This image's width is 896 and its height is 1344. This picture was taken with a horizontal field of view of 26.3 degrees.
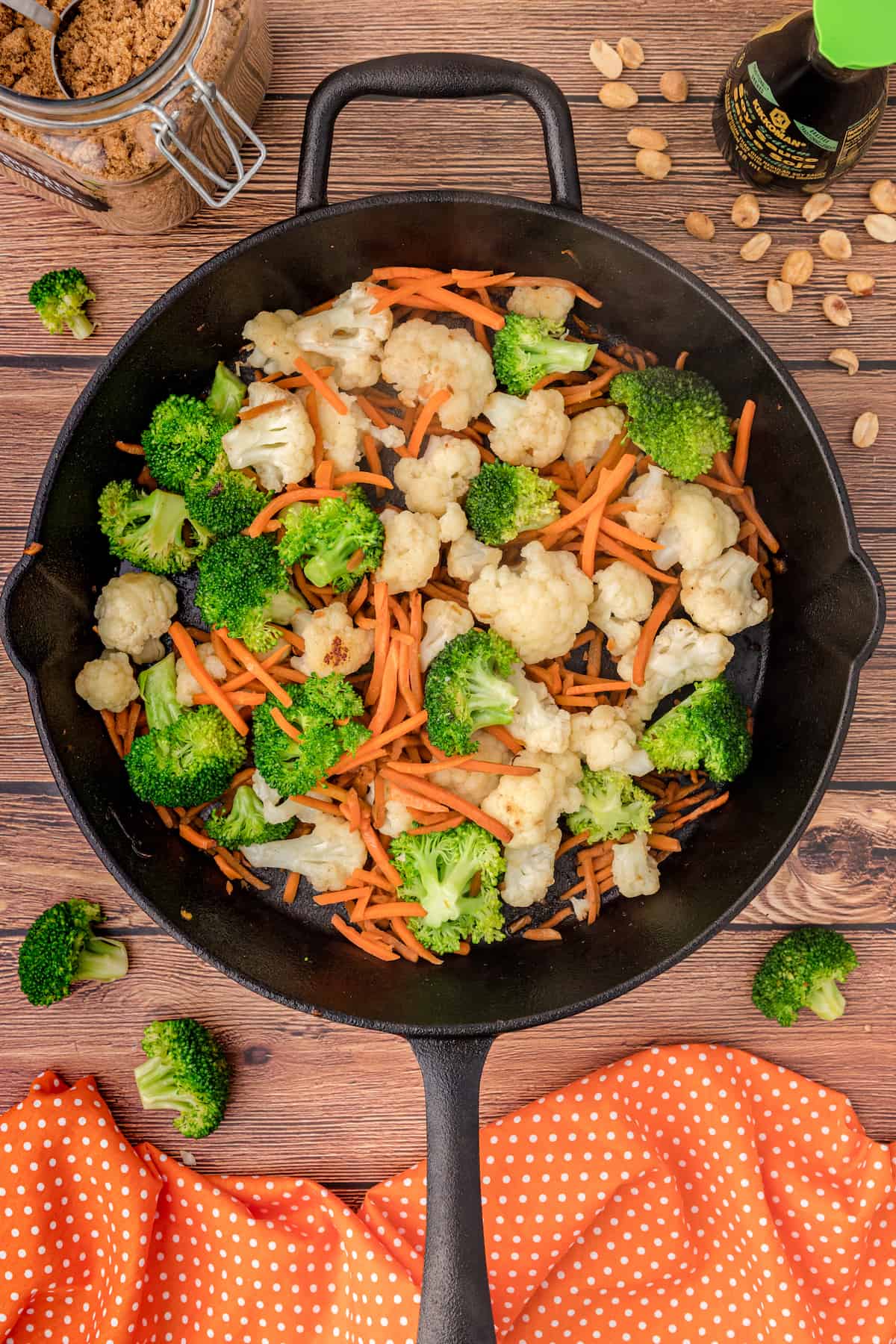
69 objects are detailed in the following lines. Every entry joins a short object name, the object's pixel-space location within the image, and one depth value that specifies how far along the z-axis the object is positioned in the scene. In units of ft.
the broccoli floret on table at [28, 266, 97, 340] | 2.46
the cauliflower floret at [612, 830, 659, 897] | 2.48
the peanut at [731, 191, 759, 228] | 2.50
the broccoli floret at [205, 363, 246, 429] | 2.45
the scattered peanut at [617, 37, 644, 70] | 2.49
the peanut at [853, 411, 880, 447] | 2.52
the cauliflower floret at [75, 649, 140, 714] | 2.42
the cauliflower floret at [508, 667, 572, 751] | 2.42
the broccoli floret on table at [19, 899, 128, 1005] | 2.52
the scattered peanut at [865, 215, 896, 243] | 2.52
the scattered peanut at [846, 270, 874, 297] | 2.52
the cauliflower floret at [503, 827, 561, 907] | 2.46
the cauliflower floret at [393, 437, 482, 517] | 2.41
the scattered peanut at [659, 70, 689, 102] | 2.49
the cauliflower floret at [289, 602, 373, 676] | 2.40
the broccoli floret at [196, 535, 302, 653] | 2.38
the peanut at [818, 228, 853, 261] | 2.51
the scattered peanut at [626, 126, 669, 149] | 2.49
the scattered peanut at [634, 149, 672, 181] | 2.49
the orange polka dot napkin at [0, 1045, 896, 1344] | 2.58
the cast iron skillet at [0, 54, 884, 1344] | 2.30
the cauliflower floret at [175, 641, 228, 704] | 2.44
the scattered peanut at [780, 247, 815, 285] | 2.51
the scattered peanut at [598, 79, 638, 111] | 2.49
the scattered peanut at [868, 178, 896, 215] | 2.51
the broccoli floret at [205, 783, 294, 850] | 2.45
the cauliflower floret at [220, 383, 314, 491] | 2.38
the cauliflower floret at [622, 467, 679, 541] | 2.43
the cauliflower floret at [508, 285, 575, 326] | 2.46
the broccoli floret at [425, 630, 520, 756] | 2.37
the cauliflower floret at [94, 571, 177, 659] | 2.42
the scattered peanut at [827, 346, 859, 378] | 2.52
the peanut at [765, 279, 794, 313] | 2.51
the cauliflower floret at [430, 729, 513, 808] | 2.44
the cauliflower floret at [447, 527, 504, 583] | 2.44
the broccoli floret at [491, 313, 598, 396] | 2.43
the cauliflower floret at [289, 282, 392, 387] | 2.42
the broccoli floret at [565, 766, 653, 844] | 2.46
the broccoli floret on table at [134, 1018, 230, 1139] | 2.54
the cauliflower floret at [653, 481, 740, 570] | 2.43
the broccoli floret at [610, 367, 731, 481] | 2.42
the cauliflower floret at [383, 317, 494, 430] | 2.40
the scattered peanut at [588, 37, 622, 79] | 2.49
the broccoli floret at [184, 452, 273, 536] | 2.40
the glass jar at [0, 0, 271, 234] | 2.19
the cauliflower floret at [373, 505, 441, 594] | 2.40
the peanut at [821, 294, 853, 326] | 2.52
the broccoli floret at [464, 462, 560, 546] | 2.40
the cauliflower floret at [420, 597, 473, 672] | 2.42
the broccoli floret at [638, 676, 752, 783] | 2.44
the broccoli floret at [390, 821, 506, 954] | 2.42
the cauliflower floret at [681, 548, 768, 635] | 2.45
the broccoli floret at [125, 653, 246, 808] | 2.42
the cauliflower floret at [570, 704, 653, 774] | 2.44
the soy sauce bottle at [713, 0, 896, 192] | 2.22
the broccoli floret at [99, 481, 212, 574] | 2.43
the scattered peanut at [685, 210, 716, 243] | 2.50
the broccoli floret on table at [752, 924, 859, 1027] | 2.55
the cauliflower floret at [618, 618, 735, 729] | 2.47
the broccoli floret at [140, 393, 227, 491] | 2.41
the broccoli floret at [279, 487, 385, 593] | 2.38
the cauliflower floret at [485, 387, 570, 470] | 2.42
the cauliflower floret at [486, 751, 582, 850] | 2.41
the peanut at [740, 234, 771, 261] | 2.50
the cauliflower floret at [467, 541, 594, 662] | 2.39
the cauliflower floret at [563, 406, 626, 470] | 2.45
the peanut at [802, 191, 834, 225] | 2.51
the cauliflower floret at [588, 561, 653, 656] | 2.44
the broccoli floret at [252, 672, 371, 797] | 2.38
